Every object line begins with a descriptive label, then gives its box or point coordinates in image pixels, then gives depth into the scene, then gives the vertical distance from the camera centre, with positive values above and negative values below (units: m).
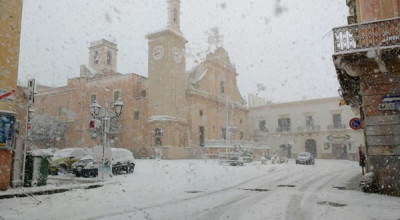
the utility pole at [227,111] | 41.07 +4.66
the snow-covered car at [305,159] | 29.92 -1.31
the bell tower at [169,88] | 32.69 +6.43
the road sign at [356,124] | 13.06 +0.90
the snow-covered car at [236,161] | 24.28 -1.18
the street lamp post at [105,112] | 14.60 +1.66
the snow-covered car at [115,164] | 15.29 -0.90
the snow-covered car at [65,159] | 16.88 -0.69
